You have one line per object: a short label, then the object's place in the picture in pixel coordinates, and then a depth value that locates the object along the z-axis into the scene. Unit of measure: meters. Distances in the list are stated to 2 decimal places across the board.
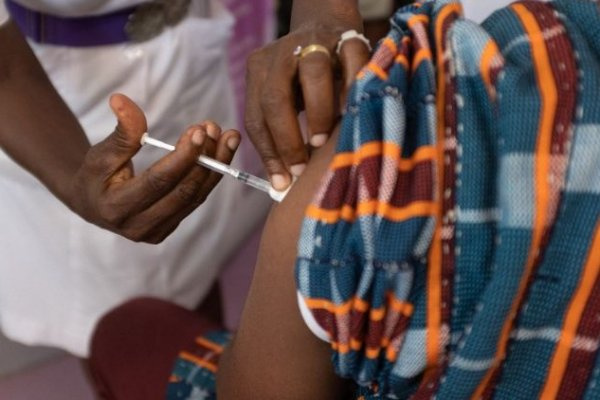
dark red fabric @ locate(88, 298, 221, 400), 1.46
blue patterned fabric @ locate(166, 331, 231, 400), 1.37
